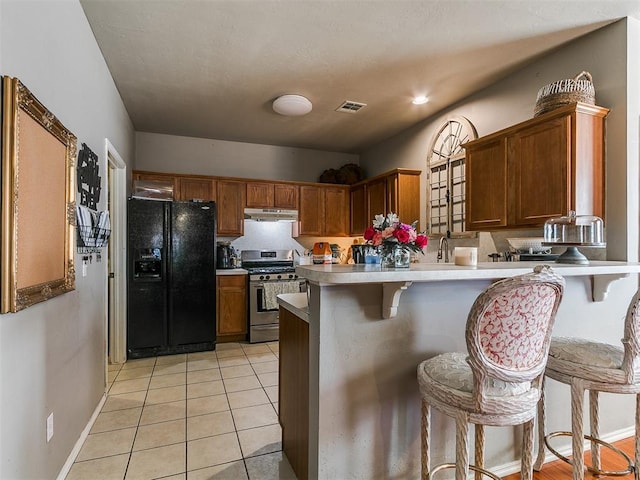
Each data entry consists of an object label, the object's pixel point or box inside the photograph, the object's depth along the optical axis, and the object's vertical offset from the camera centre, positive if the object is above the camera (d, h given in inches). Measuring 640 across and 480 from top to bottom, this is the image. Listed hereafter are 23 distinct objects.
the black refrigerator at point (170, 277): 157.2 -16.9
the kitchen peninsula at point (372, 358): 66.0 -23.6
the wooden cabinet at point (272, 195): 201.6 +26.4
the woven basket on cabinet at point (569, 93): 93.5 +39.5
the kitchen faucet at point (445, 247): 157.5 -3.1
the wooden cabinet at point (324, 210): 213.9 +18.4
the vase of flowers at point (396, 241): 68.8 -0.2
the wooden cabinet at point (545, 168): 92.7 +20.4
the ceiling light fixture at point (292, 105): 144.4 +56.7
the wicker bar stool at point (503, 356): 53.7 -18.3
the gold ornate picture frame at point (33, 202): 53.1 +6.9
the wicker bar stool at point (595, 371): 64.8 -25.0
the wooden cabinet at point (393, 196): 172.9 +23.1
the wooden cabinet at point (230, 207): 194.9 +18.8
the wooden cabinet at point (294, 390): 72.2 -33.7
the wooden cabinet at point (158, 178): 177.4 +32.2
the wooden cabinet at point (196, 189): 187.5 +27.6
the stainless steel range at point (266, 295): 181.2 -28.1
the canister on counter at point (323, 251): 90.5 -2.9
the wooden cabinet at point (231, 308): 179.8 -34.4
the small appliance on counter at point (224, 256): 195.9 -8.6
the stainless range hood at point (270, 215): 200.2 +15.0
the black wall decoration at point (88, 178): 89.2 +16.8
